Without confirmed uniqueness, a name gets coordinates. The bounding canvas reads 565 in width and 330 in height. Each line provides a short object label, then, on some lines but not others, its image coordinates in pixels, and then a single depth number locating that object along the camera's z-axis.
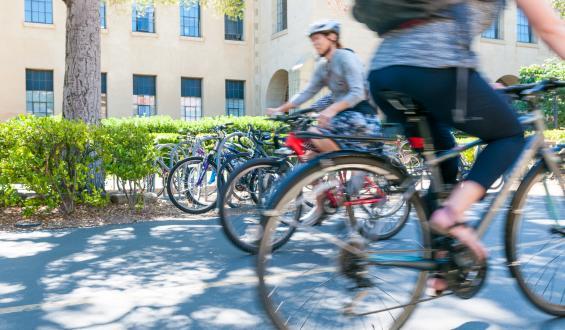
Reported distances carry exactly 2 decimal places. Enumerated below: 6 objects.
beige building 25.23
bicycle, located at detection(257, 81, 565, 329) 2.68
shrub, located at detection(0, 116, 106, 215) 7.70
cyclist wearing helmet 5.23
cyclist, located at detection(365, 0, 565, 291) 2.65
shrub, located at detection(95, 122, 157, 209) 8.29
